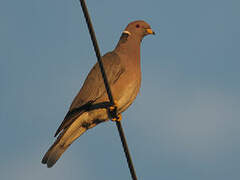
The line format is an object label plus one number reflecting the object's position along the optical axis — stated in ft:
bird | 39.42
